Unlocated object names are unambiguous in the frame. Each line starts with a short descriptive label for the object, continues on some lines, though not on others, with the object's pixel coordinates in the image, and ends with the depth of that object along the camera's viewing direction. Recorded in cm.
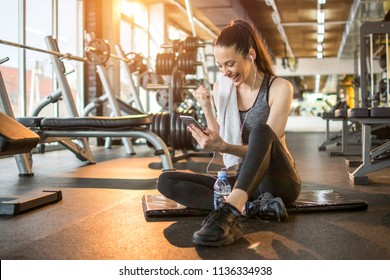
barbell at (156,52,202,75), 547
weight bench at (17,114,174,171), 357
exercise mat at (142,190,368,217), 199
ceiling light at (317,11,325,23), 905
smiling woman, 158
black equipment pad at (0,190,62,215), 209
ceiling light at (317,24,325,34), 1030
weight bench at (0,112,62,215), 204
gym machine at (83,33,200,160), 445
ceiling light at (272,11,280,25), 931
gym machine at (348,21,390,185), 288
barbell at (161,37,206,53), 557
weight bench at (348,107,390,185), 287
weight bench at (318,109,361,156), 466
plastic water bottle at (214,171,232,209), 188
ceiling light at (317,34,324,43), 1170
